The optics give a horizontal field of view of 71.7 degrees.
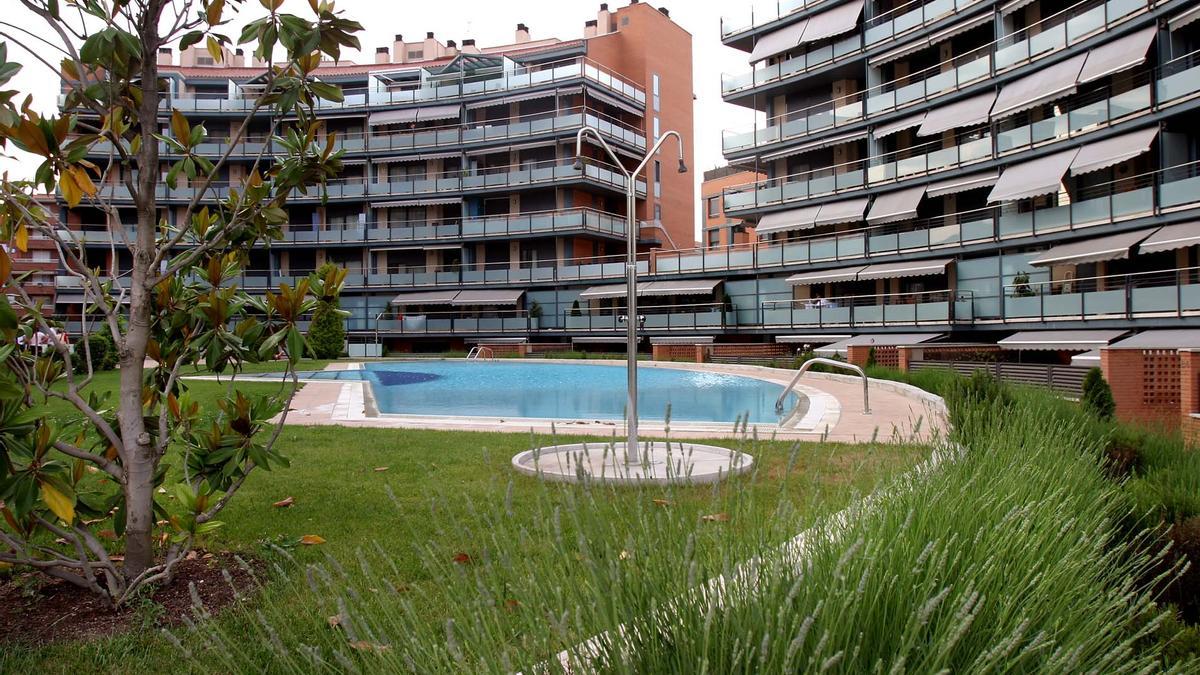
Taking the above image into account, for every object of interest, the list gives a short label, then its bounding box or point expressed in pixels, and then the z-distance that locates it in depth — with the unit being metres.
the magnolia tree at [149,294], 3.57
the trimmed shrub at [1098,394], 9.00
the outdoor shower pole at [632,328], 7.71
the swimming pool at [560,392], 17.20
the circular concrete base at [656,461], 6.88
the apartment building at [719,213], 53.84
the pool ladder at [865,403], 13.07
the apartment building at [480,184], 44.47
